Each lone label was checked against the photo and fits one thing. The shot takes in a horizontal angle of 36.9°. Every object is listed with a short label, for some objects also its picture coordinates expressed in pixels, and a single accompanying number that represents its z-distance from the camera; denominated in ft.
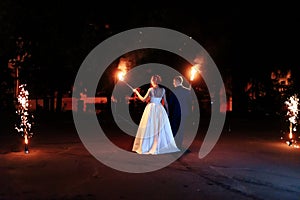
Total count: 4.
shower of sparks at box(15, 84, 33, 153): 41.63
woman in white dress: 40.86
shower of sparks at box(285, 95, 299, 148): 48.14
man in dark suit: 42.93
